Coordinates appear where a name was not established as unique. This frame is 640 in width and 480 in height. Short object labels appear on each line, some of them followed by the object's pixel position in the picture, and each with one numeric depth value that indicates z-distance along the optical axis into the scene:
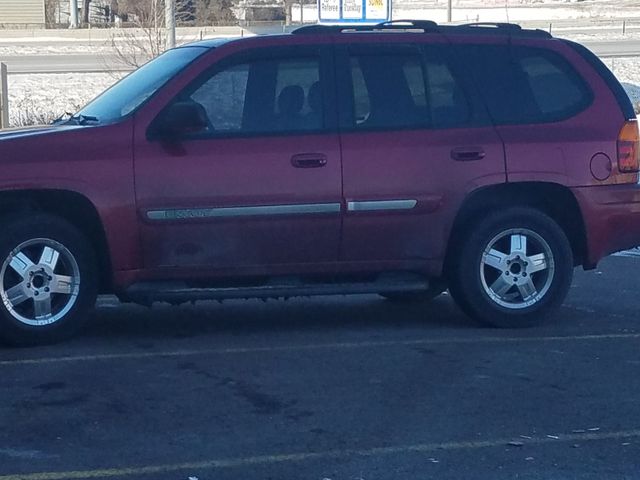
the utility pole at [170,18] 17.81
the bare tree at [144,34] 22.16
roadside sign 18.66
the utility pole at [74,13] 54.51
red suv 7.48
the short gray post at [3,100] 16.86
